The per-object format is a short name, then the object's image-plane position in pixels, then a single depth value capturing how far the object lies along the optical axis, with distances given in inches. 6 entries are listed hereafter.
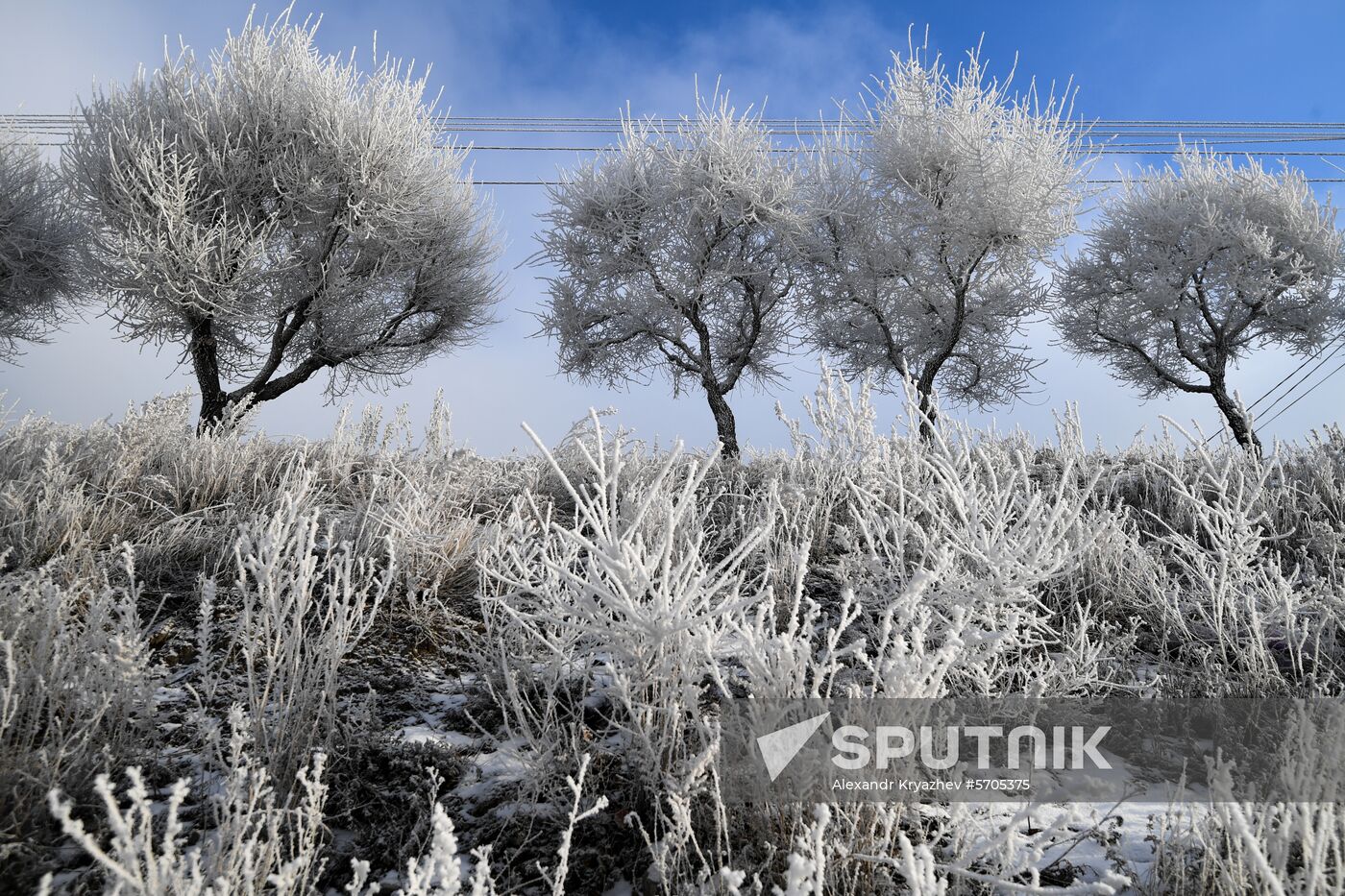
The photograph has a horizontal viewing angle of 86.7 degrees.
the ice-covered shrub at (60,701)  66.9
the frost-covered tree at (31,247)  494.9
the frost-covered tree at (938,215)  458.9
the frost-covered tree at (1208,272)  614.9
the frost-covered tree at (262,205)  372.2
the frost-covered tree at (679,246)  499.5
